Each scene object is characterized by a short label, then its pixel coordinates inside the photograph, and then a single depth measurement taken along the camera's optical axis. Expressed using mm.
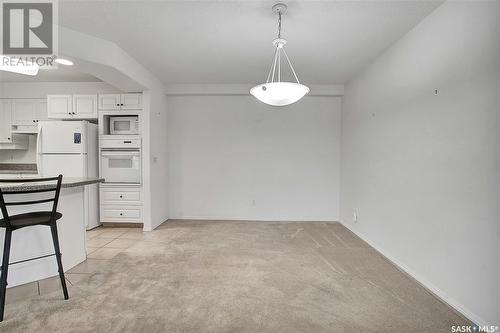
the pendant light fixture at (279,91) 2016
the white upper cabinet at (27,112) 4508
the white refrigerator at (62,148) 3820
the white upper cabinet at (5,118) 4512
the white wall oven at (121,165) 4047
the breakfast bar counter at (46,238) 2195
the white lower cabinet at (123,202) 4094
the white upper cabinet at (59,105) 4105
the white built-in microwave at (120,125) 4188
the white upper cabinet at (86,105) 4090
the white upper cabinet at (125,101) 4020
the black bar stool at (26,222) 1780
